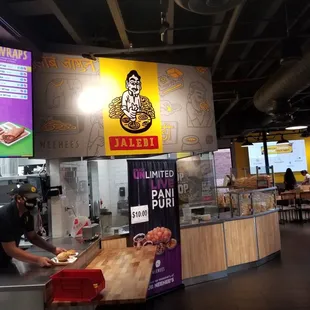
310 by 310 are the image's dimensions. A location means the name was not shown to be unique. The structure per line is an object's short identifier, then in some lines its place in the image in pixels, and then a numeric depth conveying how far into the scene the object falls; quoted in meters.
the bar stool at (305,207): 10.07
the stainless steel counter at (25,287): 2.43
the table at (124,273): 2.34
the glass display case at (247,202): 5.97
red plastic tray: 2.35
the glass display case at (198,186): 5.36
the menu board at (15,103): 3.30
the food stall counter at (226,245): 5.04
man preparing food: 2.72
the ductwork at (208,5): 2.59
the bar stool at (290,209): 10.16
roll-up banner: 4.34
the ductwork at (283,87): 4.37
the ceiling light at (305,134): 12.20
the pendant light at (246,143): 12.75
